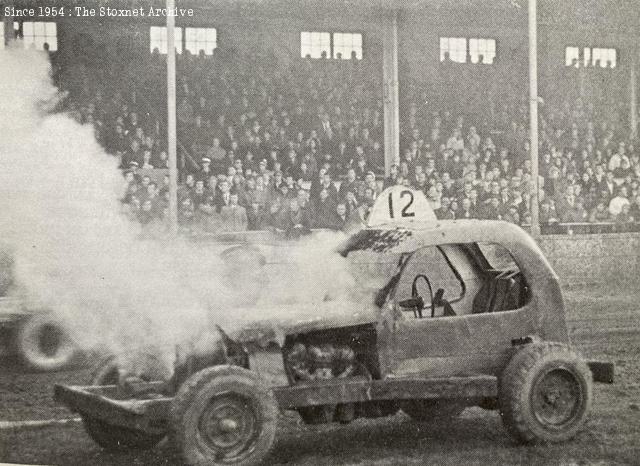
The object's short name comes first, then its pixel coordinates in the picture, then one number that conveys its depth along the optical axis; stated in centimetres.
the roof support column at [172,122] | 766
